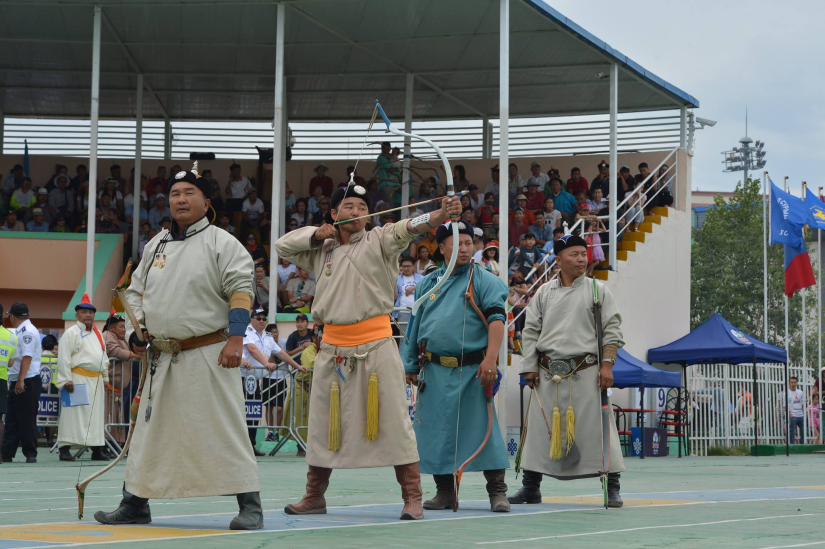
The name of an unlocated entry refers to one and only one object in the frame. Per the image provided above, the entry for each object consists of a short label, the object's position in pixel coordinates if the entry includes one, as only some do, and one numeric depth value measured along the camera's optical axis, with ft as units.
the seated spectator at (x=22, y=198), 75.31
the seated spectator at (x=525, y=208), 69.62
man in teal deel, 24.50
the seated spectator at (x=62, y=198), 75.92
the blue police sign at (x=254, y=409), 47.70
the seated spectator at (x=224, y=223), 71.05
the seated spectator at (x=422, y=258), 62.18
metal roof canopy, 63.26
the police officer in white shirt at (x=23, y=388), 44.90
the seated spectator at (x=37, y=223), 73.92
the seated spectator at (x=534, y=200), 71.77
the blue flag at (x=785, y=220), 86.33
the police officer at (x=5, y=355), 43.70
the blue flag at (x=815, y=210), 87.45
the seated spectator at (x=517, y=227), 67.97
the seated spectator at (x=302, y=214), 72.74
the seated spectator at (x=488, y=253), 45.39
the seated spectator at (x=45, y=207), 75.31
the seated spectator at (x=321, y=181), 77.51
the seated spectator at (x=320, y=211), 73.46
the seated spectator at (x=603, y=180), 73.00
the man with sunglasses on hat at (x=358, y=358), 21.68
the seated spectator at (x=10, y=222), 74.18
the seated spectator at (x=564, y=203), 70.79
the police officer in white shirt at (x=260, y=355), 47.55
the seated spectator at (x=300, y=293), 62.28
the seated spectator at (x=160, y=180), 77.63
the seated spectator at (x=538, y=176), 75.36
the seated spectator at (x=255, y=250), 67.31
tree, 174.60
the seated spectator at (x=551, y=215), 68.80
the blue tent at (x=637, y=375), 59.36
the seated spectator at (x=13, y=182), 76.54
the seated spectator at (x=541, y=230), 67.46
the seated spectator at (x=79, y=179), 76.69
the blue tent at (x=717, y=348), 66.54
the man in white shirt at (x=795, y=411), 82.28
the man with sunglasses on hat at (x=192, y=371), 19.40
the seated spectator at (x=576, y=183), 73.92
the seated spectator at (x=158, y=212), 74.02
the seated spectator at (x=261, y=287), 61.57
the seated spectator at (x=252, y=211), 73.56
